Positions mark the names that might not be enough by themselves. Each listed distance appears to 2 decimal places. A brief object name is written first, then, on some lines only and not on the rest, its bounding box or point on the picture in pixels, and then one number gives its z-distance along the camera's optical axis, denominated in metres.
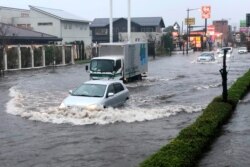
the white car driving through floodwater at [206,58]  62.70
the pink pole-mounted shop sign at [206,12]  115.88
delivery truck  30.56
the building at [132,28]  98.05
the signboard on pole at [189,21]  111.16
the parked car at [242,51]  98.79
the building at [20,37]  51.41
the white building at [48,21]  71.50
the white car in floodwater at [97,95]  18.66
